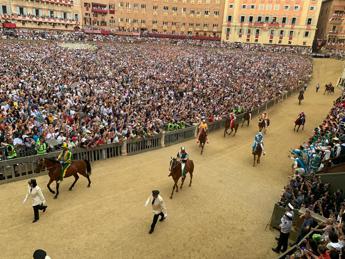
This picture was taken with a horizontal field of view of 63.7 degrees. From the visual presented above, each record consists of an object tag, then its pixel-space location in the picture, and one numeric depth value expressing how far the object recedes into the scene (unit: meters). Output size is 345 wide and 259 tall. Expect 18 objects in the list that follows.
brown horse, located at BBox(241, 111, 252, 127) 19.70
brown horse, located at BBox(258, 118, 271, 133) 17.72
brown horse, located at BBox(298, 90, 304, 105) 26.43
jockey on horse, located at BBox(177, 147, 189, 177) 10.63
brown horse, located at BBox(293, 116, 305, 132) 18.75
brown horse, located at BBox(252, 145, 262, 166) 13.34
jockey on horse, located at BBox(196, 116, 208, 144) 14.70
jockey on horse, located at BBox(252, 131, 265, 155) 13.28
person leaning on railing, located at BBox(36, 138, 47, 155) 11.77
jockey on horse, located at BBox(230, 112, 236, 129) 17.44
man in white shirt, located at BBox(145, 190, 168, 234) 8.00
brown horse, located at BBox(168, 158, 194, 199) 10.14
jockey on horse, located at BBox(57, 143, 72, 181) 10.00
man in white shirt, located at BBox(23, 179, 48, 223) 8.15
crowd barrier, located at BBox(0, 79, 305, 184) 11.01
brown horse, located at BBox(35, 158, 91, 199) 9.69
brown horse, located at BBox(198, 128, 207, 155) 14.67
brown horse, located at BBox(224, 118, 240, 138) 17.50
